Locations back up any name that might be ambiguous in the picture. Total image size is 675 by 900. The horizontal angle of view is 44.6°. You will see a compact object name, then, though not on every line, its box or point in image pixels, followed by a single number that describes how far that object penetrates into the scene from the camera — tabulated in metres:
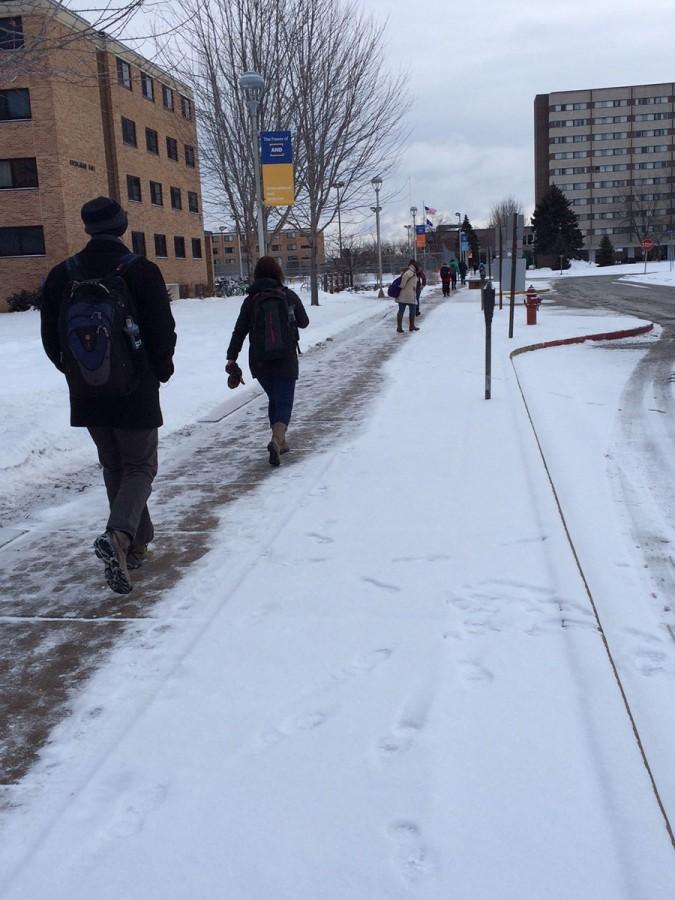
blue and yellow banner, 17.22
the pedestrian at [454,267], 44.61
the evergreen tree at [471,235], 100.00
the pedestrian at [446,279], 37.16
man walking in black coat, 4.04
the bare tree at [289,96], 23.22
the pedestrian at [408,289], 18.03
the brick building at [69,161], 31.36
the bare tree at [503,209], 115.94
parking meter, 8.73
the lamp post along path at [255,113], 15.91
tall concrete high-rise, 110.25
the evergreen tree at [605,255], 90.12
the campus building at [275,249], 140.12
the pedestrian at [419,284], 19.62
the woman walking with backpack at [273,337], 6.88
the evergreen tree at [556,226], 87.56
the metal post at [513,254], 14.54
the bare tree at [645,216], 100.56
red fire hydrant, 18.19
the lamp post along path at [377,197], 36.00
